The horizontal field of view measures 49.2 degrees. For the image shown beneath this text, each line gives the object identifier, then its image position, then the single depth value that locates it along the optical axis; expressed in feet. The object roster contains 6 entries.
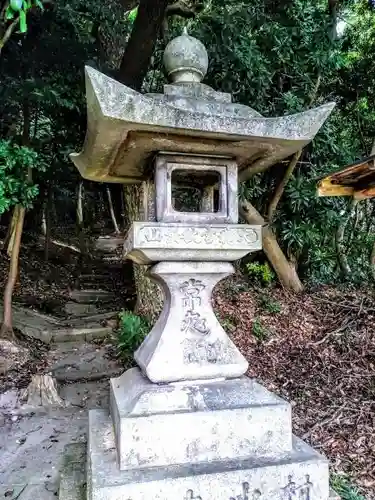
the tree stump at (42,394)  15.52
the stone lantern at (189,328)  7.22
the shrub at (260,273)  23.81
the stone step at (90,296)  29.66
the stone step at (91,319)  24.52
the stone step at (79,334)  22.48
